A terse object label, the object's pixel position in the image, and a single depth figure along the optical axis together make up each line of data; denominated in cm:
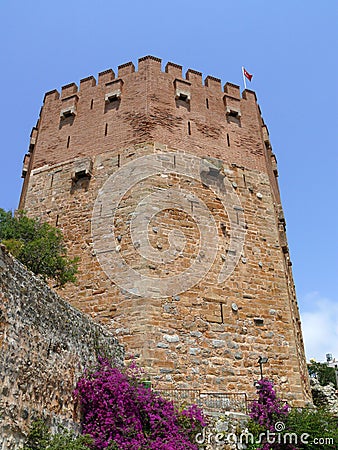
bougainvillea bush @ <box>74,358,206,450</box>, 700
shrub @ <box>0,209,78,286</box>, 949
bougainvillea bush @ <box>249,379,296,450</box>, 802
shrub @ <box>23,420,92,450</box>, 581
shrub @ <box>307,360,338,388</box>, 2552
